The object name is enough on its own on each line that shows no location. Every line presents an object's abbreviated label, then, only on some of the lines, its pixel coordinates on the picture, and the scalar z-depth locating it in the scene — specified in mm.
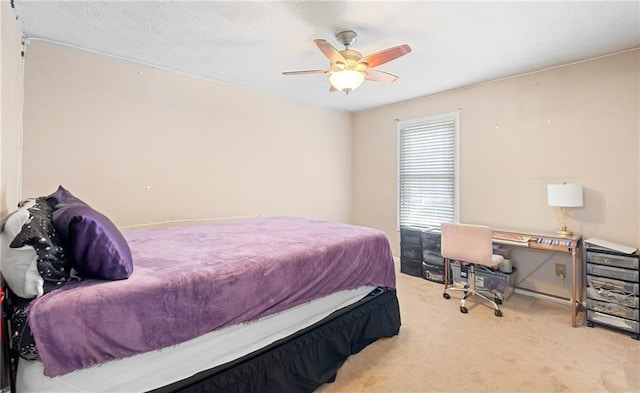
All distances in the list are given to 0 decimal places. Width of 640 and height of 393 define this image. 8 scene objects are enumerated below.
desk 2793
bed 1192
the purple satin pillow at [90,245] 1312
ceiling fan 2214
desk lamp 2904
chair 2955
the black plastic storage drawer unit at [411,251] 4164
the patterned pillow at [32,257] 1174
